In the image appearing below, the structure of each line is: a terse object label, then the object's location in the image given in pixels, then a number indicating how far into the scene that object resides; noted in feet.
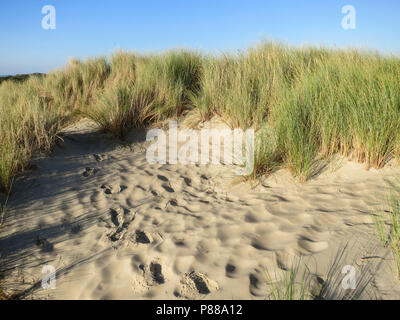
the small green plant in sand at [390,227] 6.64
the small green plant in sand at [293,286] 5.81
